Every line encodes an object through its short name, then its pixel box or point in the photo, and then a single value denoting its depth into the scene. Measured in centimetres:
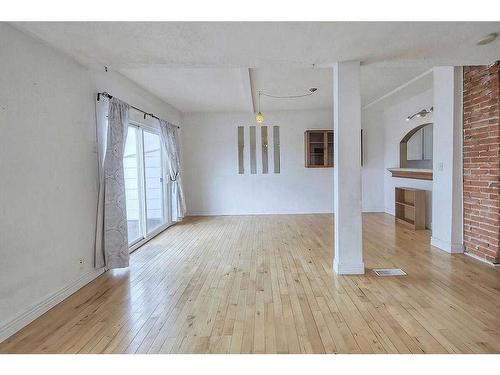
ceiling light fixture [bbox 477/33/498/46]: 260
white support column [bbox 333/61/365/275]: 315
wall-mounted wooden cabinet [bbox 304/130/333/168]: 682
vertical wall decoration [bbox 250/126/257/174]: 714
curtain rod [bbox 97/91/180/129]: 337
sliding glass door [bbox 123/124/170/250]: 459
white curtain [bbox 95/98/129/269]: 334
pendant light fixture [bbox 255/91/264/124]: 529
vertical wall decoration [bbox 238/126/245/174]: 712
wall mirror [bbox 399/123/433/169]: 641
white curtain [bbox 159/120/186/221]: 564
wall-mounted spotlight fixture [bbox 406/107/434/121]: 497
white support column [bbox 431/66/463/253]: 379
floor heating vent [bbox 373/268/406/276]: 320
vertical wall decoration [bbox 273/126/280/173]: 712
